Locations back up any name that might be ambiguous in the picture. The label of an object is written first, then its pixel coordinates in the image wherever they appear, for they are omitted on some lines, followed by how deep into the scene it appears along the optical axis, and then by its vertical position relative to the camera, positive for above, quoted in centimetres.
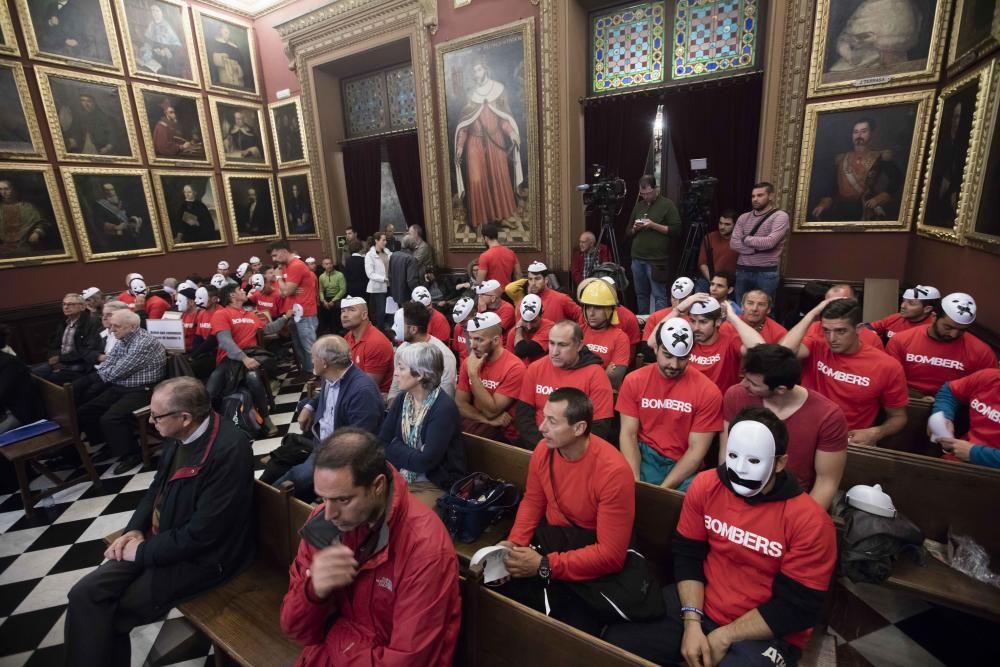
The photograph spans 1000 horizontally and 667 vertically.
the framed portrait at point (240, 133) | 1073 +194
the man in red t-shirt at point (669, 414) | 290 -129
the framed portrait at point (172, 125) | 952 +196
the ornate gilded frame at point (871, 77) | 549 +140
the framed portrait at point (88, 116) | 834 +195
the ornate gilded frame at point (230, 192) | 1095 +64
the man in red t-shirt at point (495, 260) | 697 -75
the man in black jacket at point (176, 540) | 232 -156
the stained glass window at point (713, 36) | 688 +226
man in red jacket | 167 -123
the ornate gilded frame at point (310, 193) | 1129 +45
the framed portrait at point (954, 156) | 450 +29
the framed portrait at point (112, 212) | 871 +27
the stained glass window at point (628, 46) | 745 +236
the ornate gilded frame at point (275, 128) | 1102 +203
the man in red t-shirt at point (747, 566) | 187 -147
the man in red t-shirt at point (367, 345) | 448 -119
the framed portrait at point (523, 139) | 780 +114
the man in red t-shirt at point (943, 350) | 344 -120
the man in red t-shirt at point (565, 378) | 325 -116
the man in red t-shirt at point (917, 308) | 416 -103
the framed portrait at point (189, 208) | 991 +32
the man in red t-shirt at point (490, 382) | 362 -129
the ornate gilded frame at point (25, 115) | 788 +187
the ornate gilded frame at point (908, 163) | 579 +41
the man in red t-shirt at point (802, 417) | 247 -113
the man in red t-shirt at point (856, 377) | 309 -120
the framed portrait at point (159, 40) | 918 +352
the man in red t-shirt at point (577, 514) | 215 -140
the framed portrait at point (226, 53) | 1028 +358
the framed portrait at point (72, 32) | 805 +330
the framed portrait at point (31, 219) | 794 +20
